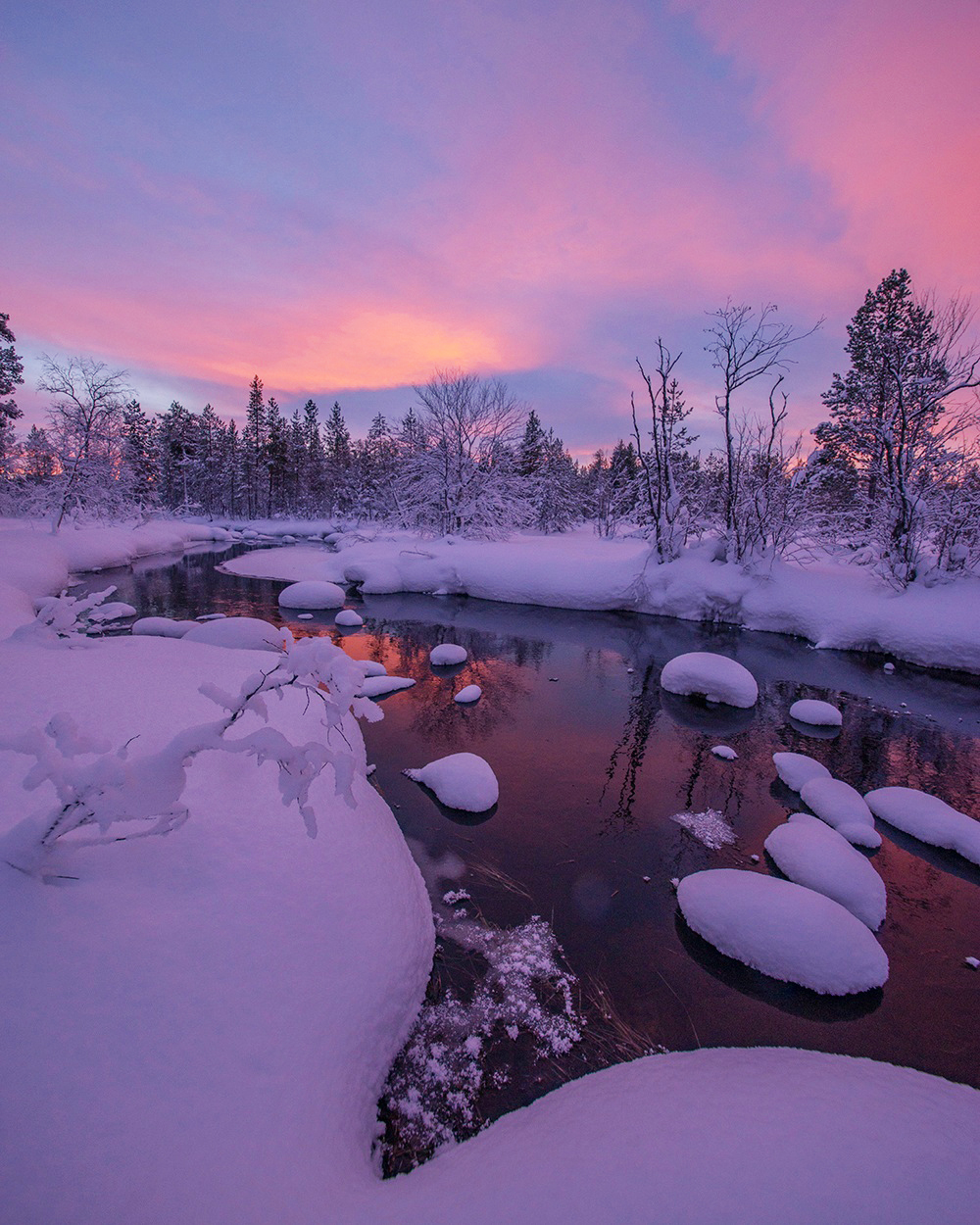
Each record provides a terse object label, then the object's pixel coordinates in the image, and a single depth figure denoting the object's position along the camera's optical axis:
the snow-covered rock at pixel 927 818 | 5.07
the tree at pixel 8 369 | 23.58
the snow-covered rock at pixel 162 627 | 10.14
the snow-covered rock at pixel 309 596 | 16.20
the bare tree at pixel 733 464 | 15.95
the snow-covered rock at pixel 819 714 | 8.27
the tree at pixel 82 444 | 21.19
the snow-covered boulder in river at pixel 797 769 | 6.20
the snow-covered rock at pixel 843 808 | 5.15
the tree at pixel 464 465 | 23.84
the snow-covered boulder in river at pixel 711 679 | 9.01
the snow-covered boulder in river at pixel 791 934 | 3.50
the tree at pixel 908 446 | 12.70
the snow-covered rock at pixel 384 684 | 8.85
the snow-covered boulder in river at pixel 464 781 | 5.58
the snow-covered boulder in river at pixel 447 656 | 11.02
